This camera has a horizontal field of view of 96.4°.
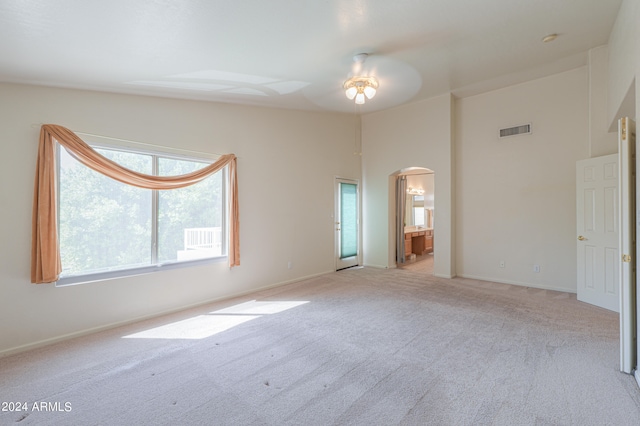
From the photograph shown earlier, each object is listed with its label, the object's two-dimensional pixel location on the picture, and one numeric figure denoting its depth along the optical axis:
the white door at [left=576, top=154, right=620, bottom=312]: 3.86
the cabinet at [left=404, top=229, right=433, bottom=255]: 7.94
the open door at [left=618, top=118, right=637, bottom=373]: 2.32
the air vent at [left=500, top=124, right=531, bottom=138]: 5.01
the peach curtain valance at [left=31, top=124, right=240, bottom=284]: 2.90
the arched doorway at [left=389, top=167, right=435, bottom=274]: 6.81
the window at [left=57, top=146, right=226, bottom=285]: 3.21
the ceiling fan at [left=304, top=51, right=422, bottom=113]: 3.75
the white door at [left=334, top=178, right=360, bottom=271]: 6.54
